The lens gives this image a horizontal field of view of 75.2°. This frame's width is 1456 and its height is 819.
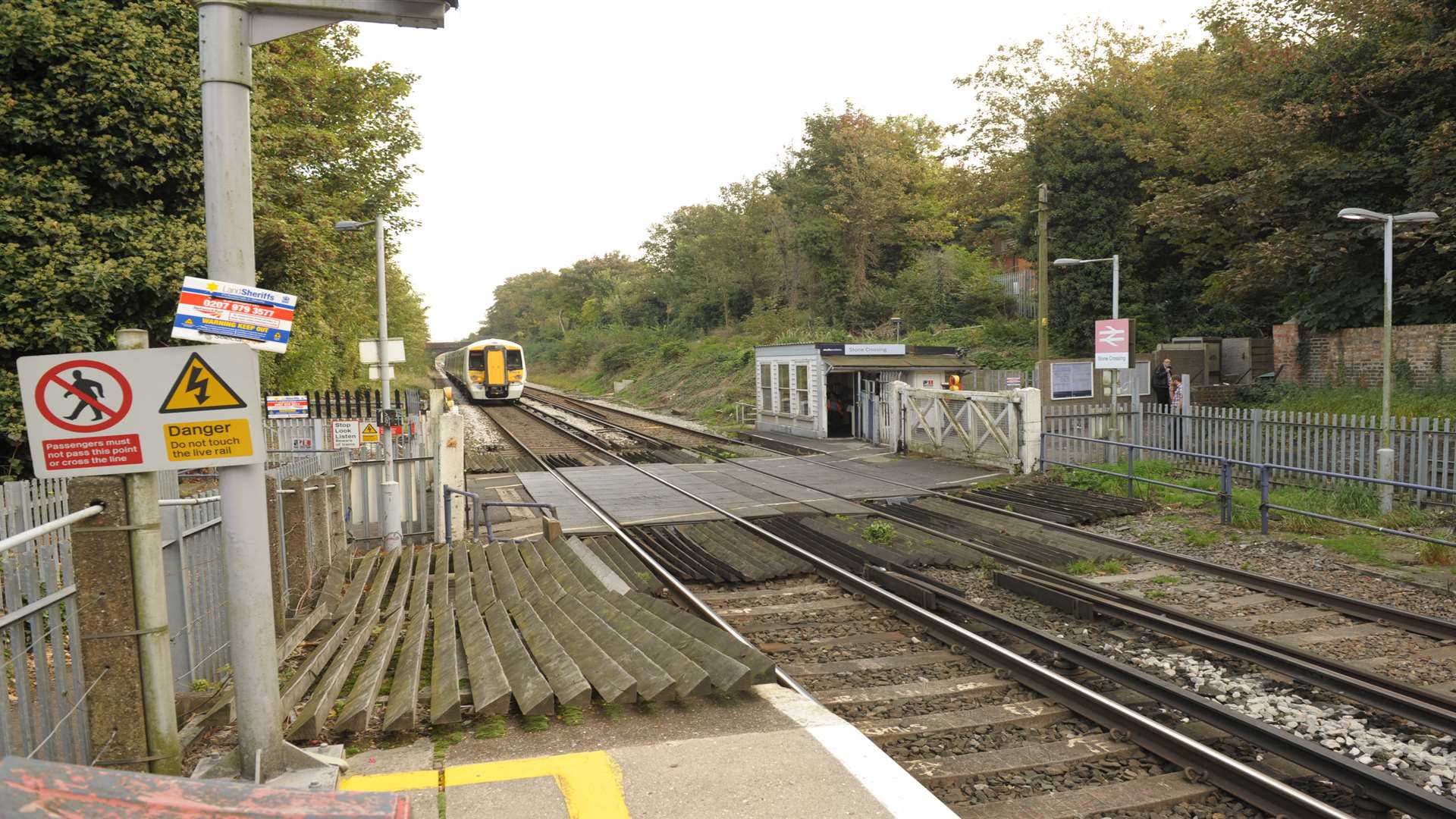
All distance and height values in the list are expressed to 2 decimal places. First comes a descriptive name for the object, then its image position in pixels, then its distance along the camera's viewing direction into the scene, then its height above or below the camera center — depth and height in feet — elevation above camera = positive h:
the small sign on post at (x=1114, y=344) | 56.49 +0.38
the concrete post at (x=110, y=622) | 13.16 -3.47
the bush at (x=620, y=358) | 199.82 +0.94
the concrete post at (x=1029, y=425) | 56.49 -4.39
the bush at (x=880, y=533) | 38.65 -7.37
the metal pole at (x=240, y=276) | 13.87 +1.43
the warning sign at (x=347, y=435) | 42.24 -2.92
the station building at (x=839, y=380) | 79.25 -2.08
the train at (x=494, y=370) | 150.82 -0.72
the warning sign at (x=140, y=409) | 12.48 -0.48
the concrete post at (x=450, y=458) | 44.19 -4.36
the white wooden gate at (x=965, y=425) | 58.39 -4.83
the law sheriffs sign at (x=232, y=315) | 13.39 +0.83
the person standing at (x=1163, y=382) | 80.94 -2.92
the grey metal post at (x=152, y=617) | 13.30 -3.48
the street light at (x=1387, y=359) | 43.60 -0.82
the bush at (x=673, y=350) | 179.01 +2.03
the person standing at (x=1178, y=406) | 57.98 -3.97
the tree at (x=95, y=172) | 38.29 +8.88
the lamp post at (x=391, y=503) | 40.14 -5.76
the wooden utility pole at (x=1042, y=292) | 80.25 +5.12
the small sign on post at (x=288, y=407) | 46.47 -1.77
